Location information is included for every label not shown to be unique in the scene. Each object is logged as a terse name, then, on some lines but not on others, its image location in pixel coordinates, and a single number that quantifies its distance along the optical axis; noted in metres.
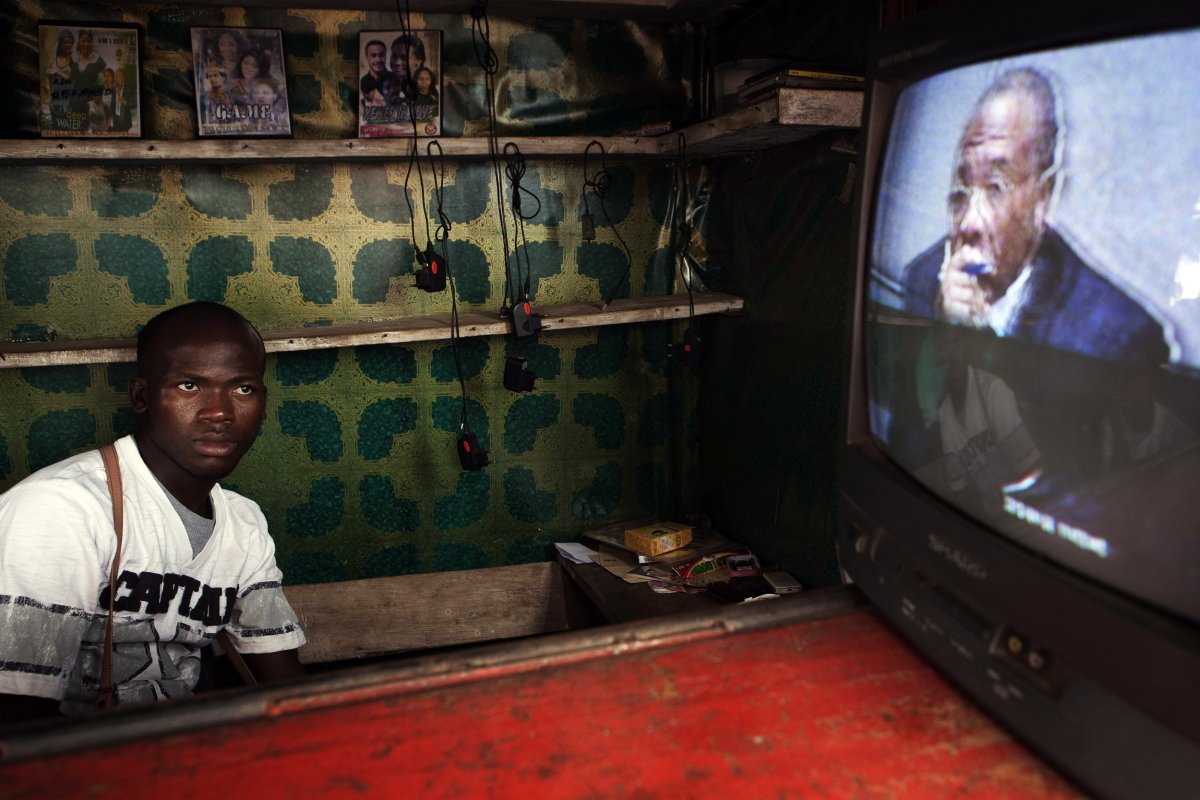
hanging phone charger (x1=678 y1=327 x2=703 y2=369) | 3.10
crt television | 0.68
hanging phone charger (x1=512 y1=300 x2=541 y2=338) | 3.01
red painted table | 0.78
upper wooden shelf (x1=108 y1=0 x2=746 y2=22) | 3.04
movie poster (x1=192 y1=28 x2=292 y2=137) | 2.97
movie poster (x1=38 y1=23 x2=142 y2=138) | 2.86
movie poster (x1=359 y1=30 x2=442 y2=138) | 3.11
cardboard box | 3.32
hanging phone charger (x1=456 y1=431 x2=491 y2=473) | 3.16
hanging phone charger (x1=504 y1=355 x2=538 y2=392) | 3.15
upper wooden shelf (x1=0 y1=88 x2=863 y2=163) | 2.29
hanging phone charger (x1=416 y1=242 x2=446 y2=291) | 3.04
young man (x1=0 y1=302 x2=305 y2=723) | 1.64
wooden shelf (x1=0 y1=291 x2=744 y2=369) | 2.79
